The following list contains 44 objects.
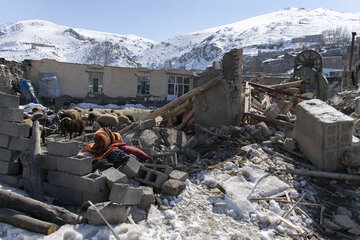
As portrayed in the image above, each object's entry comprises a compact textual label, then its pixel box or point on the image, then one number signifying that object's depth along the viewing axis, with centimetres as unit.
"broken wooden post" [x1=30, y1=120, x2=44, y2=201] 482
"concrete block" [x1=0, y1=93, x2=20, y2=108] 514
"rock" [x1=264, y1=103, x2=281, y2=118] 764
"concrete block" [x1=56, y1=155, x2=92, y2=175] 455
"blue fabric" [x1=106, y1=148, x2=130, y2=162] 516
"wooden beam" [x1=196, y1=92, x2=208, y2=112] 746
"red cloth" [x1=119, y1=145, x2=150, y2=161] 559
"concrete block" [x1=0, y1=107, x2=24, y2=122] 512
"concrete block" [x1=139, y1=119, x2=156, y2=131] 715
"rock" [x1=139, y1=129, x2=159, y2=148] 657
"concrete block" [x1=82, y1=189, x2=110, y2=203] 446
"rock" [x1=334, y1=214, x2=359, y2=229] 415
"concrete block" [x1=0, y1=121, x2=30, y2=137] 514
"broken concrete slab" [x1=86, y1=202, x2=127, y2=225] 389
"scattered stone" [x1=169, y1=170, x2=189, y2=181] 502
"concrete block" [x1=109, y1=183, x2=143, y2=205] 399
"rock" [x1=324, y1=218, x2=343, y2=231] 415
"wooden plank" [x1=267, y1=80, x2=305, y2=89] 1082
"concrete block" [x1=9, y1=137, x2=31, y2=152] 523
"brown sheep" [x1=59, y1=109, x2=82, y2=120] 1020
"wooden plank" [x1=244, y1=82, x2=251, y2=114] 810
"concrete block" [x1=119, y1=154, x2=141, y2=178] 489
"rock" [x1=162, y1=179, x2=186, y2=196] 471
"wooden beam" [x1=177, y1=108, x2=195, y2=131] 793
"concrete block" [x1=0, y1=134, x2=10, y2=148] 529
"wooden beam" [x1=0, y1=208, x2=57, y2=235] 376
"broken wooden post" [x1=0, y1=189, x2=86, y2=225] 399
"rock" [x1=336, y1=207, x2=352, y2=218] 444
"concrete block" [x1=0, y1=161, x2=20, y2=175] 529
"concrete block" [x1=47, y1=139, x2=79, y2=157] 473
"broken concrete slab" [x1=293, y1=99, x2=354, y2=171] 529
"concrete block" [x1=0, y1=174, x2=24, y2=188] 518
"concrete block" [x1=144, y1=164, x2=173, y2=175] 519
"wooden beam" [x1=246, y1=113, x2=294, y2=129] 714
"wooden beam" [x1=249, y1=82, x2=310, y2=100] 957
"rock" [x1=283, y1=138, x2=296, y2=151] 620
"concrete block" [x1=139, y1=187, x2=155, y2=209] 438
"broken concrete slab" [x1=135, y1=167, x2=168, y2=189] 492
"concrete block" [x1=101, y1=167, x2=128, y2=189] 445
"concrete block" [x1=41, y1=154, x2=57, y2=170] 487
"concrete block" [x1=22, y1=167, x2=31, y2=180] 502
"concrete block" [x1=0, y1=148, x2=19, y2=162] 528
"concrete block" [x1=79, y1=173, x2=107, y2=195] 442
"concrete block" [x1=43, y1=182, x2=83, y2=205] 466
